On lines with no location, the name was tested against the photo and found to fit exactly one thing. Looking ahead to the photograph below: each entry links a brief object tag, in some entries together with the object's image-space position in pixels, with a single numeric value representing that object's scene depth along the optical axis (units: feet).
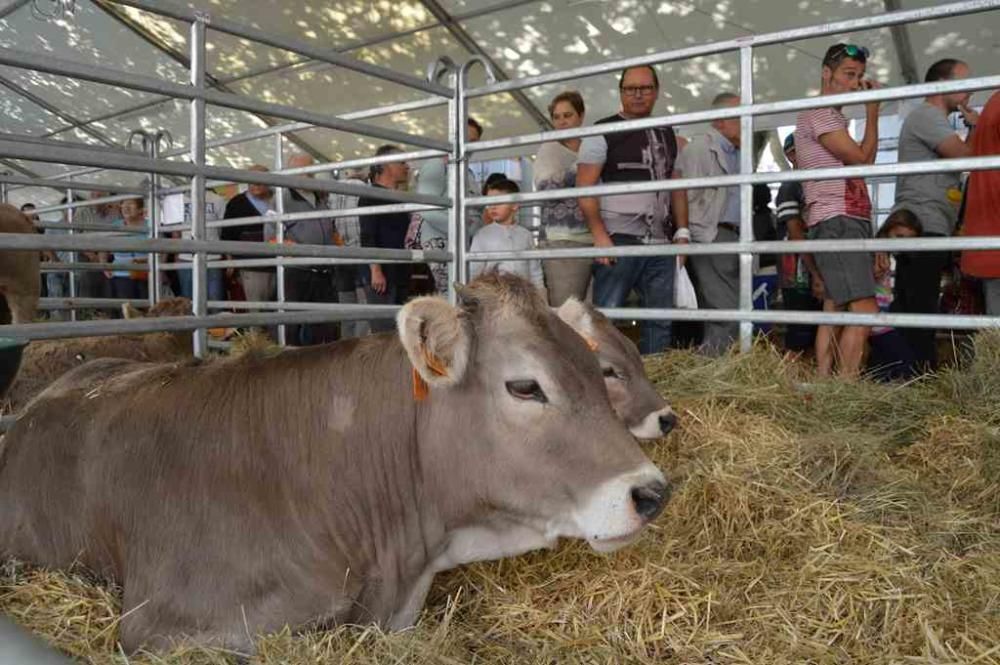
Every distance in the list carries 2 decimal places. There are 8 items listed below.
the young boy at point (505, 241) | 19.67
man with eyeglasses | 18.07
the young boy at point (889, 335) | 17.80
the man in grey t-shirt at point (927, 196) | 17.30
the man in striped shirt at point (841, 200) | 15.48
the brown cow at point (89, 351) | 16.52
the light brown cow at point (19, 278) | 20.94
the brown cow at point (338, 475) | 7.79
